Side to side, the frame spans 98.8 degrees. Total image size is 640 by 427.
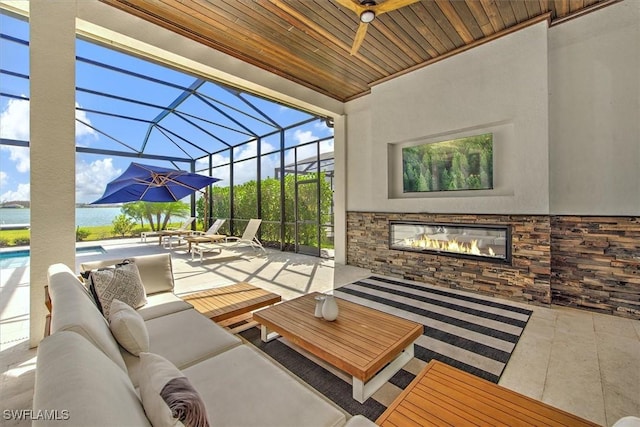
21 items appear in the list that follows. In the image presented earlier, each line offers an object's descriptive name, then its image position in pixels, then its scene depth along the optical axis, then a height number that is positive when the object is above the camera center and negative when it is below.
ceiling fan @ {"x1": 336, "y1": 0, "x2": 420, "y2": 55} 2.71 +2.09
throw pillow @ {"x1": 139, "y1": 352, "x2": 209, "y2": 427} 0.86 -0.61
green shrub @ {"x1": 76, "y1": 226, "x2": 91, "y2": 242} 10.08 -0.64
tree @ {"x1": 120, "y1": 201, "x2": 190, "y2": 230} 11.22 +0.16
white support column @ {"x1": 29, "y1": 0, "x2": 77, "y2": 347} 2.66 +0.76
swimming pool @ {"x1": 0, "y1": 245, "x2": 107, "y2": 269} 6.32 -1.03
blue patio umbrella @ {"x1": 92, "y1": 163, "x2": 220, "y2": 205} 6.18 +0.78
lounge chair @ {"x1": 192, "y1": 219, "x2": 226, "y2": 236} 8.82 -0.42
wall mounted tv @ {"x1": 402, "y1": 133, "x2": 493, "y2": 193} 4.21 +0.80
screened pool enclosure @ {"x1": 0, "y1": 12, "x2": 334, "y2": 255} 5.48 +2.54
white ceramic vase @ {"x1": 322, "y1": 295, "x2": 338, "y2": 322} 2.33 -0.82
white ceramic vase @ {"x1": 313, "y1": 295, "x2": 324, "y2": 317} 2.39 -0.81
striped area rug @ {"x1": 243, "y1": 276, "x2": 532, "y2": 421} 2.06 -1.27
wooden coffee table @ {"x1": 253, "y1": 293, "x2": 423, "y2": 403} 1.83 -0.94
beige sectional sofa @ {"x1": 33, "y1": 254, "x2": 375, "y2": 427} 0.70 -0.84
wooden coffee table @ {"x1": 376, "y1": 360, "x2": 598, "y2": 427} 1.27 -0.96
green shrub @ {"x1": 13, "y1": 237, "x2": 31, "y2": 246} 7.89 -0.70
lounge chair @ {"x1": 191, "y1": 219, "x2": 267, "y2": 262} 7.88 -0.67
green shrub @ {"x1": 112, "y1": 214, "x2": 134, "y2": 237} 10.98 -0.36
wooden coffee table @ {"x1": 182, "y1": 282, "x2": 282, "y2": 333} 2.62 -0.91
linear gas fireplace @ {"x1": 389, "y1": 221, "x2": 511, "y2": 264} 3.99 -0.43
